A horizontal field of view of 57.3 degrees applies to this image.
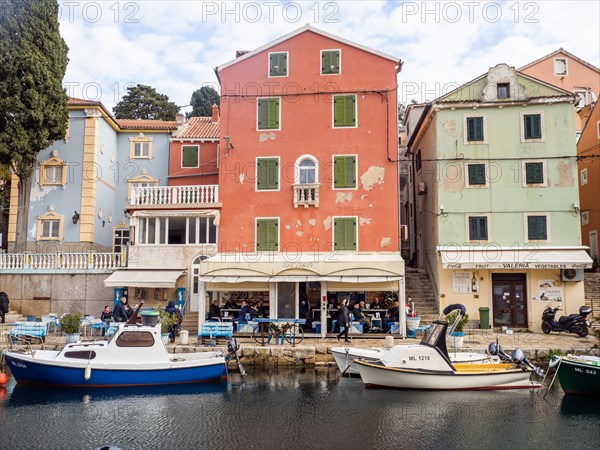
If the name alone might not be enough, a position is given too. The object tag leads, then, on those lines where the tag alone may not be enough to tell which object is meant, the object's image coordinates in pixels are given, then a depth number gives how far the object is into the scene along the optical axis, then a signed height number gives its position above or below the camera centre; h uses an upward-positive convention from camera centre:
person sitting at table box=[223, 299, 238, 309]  24.56 -0.89
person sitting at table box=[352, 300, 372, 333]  23.22 -1.30
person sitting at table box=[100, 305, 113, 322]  22.87 -1.30
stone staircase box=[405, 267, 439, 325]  25.50 -0.46
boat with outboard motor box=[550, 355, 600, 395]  15.92 -2.57
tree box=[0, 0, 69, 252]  26.09 +9.81
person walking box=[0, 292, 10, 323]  24.42 -0.95
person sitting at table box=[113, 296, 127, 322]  22.08 -1.13
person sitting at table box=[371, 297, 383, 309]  24.42 -0.84
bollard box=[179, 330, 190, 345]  20.62 -1.95
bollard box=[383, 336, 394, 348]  20.41 -2.10
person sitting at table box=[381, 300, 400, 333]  23.11 -1.31
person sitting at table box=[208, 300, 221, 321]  23.62 -1.16
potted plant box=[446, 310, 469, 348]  20.12 -1.69
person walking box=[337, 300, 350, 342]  21.53 -1.37
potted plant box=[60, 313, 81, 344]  20.47 -1.58
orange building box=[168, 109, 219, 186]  31.89 +7.43
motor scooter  22.62 -1.53
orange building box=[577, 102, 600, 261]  30.14 +5.85
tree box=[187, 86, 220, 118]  62.99 +21.60
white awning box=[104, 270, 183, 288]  24.31 +0.30
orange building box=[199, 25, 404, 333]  25.09 +5.86
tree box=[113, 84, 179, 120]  57.12 +18.73
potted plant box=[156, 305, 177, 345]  20.39 -1.35
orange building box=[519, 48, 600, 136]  37.34 +14.55
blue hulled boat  16.70 -2.42
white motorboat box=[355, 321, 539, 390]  16.42 -2.55
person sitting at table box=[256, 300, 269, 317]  24.36 -1.03
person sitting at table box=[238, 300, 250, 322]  23.36 -1.14
